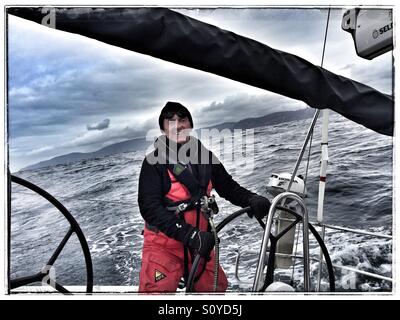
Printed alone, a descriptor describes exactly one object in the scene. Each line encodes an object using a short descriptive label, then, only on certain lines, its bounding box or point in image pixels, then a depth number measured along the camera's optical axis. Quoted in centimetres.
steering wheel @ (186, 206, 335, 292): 171
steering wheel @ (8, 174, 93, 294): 158
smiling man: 171
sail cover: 137
